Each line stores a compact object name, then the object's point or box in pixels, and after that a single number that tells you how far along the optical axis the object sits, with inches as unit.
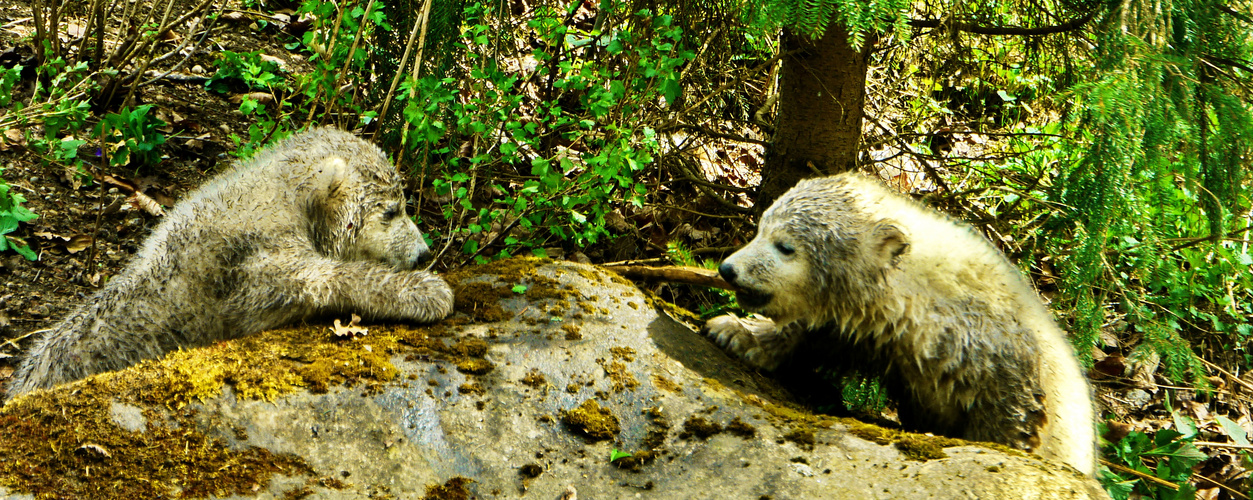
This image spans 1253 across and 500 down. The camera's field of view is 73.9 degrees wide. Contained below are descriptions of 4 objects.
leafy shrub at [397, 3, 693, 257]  181.2
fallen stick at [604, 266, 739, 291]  190.1
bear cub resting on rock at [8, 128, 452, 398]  150.8
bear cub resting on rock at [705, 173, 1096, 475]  150.7
